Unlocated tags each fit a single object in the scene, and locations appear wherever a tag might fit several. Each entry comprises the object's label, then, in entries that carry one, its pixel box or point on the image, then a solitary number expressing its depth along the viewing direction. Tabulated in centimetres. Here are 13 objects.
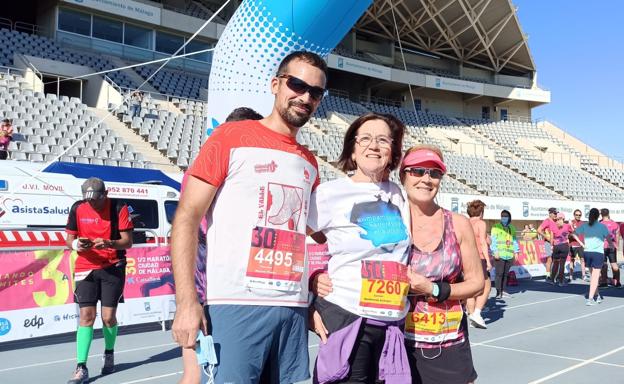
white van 755
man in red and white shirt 203
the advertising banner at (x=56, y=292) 645
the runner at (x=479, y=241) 782
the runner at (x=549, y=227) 1371
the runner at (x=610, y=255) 1243
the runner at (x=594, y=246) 992
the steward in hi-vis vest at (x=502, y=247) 1057
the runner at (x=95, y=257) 487
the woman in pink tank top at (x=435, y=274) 259
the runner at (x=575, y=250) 1366
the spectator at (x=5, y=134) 1238
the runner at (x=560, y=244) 1335
